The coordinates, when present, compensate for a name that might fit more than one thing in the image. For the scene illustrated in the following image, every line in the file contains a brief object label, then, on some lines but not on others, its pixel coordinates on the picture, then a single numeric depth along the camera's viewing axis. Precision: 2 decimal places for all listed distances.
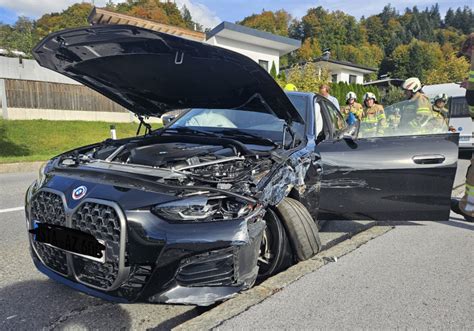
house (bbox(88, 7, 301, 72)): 19.16
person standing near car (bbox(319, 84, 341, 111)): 7.95
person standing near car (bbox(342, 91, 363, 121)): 8.73
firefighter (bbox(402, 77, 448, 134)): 3.76
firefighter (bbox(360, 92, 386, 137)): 3.77
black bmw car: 2.00
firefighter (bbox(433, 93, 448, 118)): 6.53
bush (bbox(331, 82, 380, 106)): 24.02
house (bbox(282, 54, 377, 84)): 31.80
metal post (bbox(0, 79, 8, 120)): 16.91
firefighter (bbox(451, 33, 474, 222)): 4.02
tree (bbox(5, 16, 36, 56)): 34.91
